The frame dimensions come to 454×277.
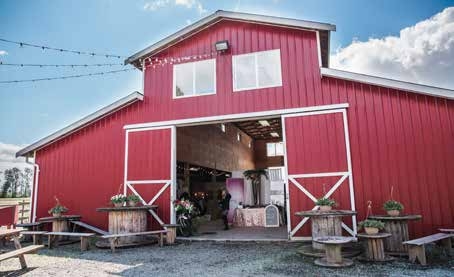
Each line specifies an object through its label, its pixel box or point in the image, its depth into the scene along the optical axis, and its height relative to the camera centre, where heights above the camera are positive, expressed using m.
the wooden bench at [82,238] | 7.62 -1.14
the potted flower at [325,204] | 6.83 -0.38
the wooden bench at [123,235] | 7.44 -1.11
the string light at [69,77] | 9.55 +3.65
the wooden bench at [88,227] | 9.28 -1.02
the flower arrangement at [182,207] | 9.03 -0.48
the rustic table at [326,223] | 6.45 -0.76
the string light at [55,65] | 8.30 +3.72
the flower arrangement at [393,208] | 6.49 -0.48
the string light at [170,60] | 9.73 +4.16
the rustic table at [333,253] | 5.45 -1.19
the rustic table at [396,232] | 6.19 -0.94
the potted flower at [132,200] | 8.69 -0.24
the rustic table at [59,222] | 8.95 -0.83
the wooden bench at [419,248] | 5.45 -1.12
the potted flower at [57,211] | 8.96 -0.51
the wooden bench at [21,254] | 5.06 -1.01
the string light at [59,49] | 7.74 +3.93
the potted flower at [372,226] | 5.89 -0.76
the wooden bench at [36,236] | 8.26 -1.17
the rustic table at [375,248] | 5.72 -1.16
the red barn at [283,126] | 7.33 +1.71
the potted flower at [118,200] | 8.45 -0.23
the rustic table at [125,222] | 8.14 -0.79
